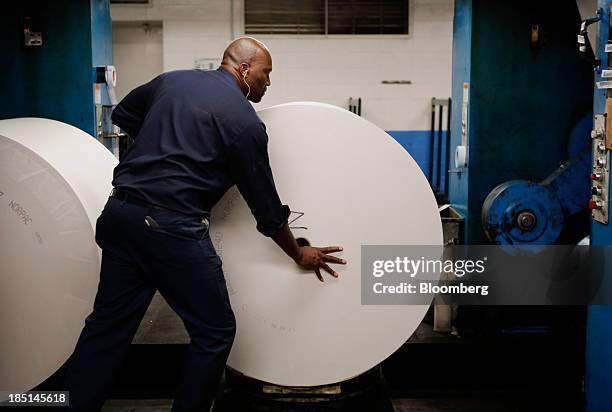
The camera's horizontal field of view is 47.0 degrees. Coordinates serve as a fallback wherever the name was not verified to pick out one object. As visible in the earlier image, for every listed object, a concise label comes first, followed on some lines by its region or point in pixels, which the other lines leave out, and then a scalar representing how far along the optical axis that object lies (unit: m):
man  1.97
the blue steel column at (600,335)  2.29
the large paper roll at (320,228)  2.16
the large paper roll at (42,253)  2.22
